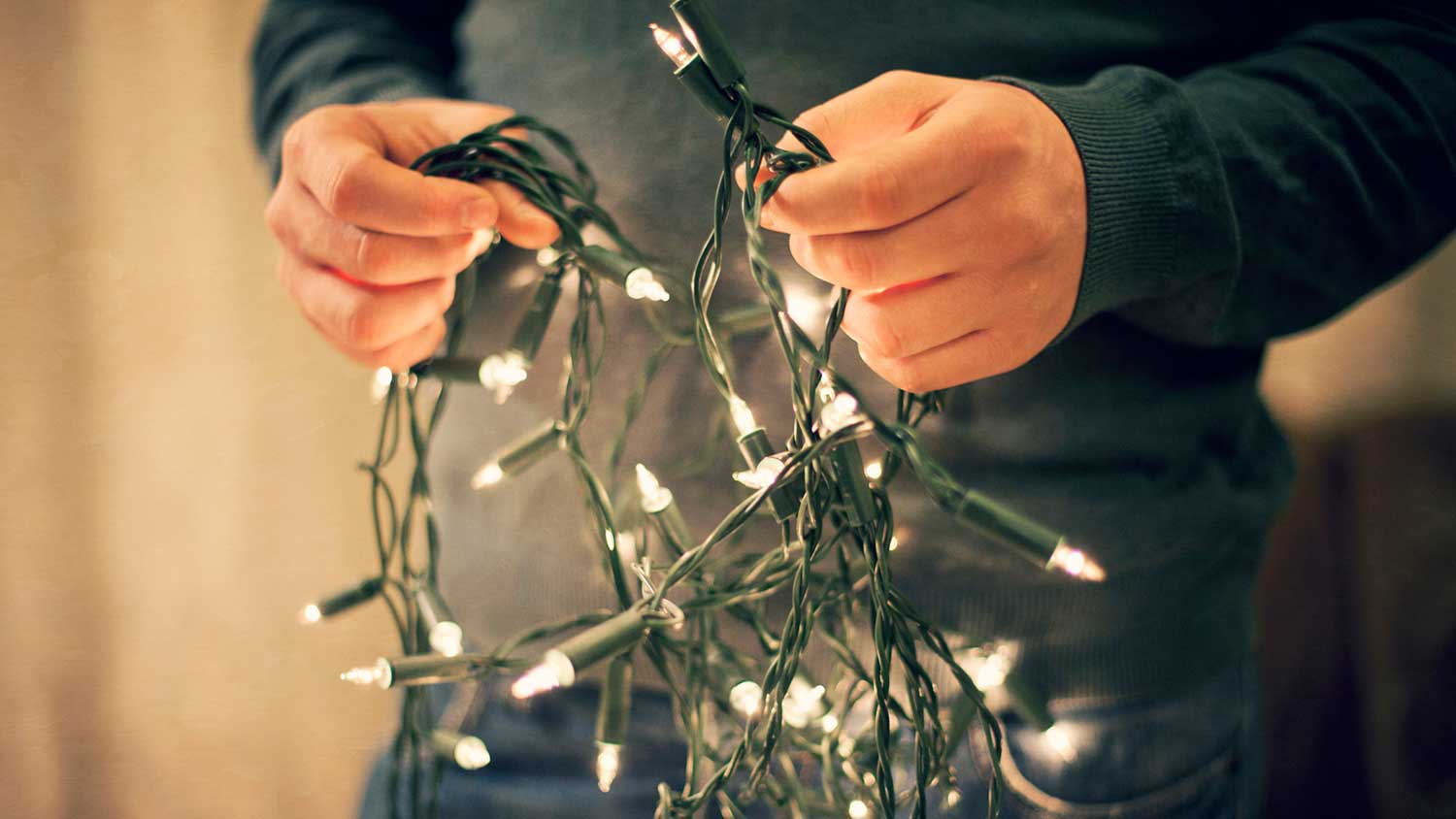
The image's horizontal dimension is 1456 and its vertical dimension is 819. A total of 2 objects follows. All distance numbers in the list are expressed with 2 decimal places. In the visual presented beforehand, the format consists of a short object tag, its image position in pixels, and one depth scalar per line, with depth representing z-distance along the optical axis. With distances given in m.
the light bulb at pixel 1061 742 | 0.43
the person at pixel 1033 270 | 0.36
